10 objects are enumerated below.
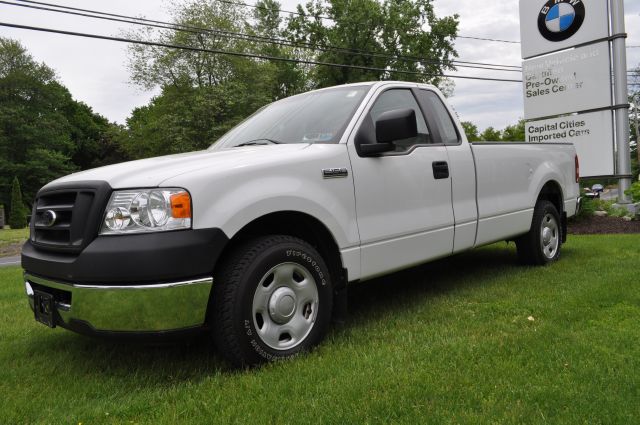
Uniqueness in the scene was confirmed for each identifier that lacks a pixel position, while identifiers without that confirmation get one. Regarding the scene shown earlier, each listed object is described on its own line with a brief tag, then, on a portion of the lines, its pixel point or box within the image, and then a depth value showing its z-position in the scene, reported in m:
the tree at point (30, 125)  42.78
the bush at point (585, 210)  9.99
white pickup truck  2.62
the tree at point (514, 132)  51.26
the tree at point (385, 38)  36.25
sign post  10.01
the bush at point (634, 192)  9.91
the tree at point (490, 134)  53.28
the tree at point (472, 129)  49.72
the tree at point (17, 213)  30.64
